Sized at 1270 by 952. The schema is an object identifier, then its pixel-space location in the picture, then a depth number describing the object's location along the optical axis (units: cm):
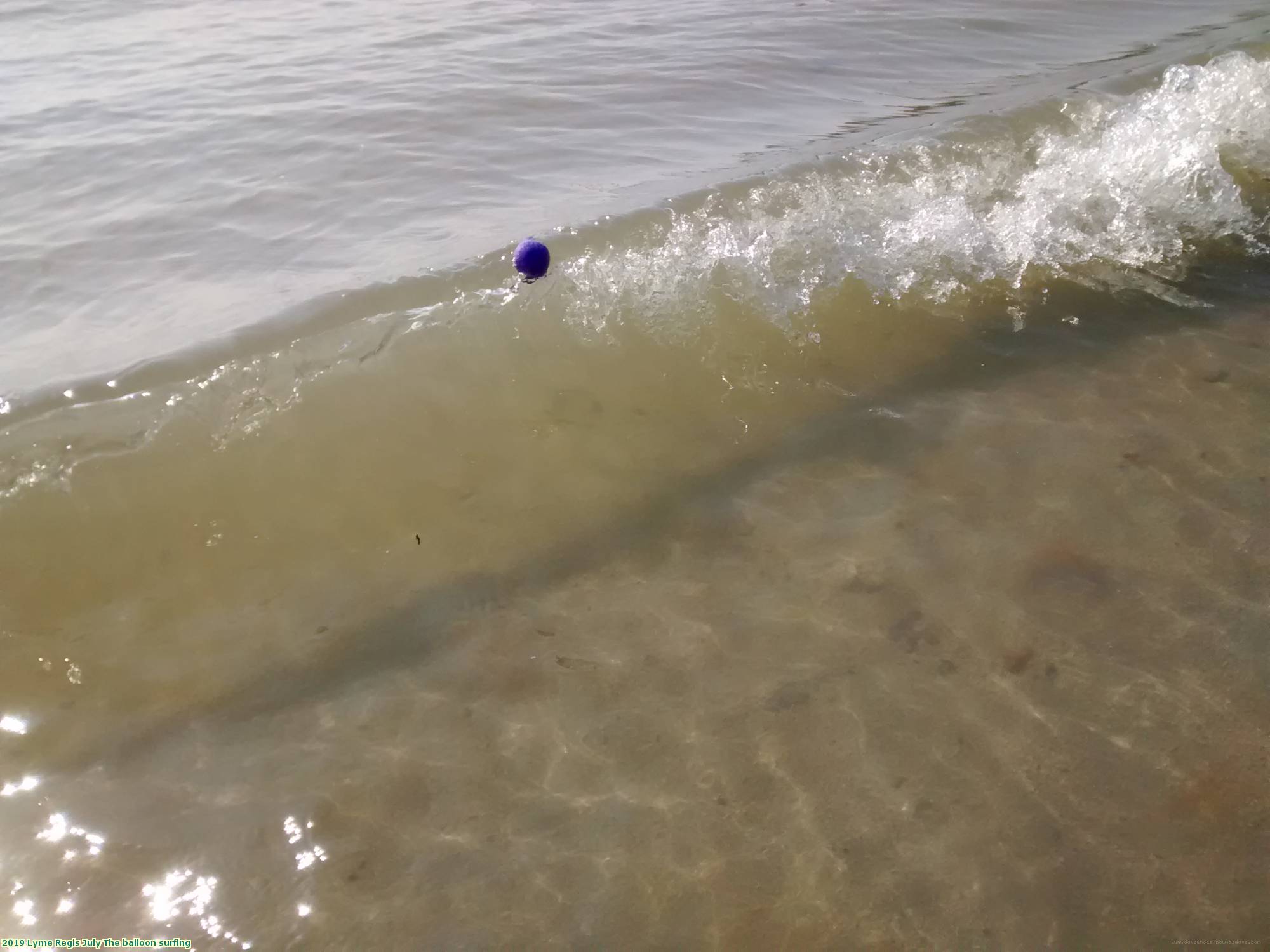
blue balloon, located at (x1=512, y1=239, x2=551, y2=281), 438
